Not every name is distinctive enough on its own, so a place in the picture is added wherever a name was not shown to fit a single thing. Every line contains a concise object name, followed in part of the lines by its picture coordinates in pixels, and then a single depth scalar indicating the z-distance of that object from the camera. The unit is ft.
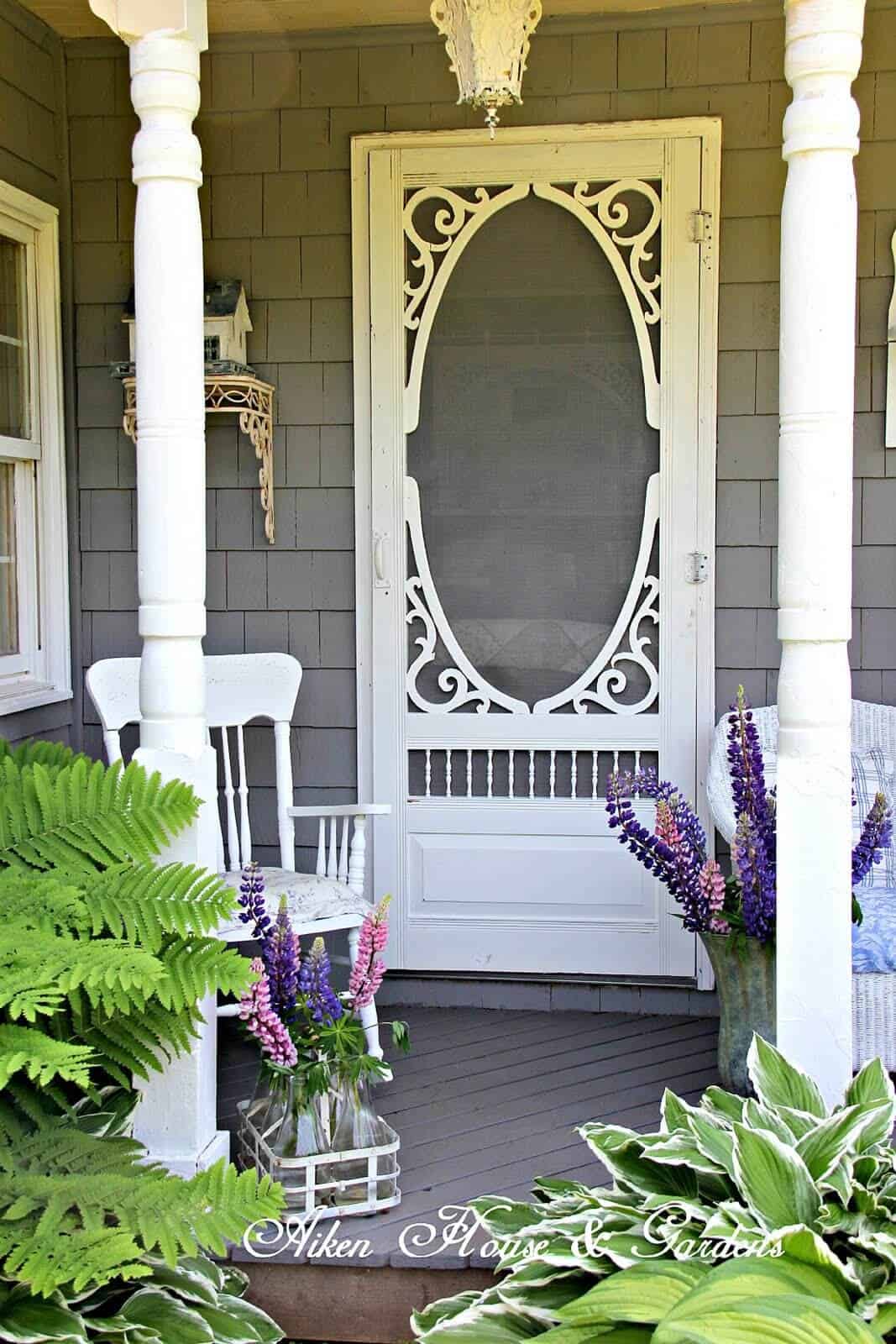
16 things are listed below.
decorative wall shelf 11.44
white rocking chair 10.85
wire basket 8.03
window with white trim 11.64
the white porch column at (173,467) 7.95
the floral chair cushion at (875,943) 9.38
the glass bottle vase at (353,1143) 8.11
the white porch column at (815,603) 7.64
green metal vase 9.05
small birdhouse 11.57
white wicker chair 9.45
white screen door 11.66
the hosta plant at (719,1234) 5.51
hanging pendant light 8.08
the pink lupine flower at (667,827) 8.87
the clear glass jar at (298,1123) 8.07
